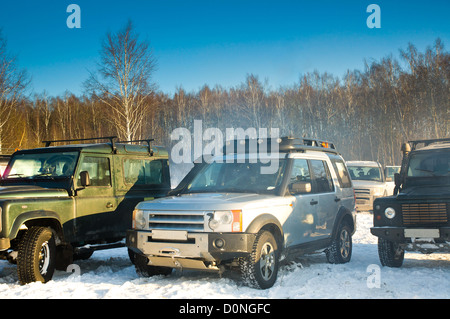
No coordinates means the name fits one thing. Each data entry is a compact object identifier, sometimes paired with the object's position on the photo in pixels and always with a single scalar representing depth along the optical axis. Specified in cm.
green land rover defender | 638
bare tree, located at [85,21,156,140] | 2819
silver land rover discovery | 575
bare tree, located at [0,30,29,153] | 2692
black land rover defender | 691
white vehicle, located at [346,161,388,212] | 1798
